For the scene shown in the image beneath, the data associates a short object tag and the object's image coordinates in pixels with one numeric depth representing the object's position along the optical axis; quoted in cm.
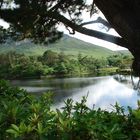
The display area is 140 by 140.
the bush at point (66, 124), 145
